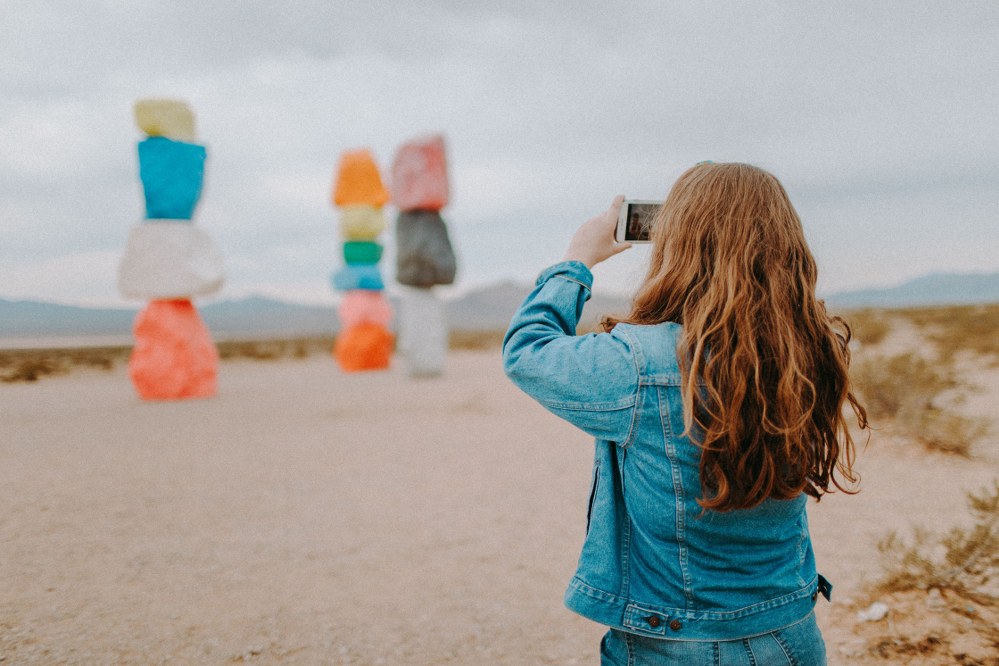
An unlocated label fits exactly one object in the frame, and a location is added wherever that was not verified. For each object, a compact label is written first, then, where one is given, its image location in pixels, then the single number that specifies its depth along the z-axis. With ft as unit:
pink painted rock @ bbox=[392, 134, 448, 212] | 38.63
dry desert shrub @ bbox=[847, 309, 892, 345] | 34.68
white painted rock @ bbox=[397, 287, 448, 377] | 39.75
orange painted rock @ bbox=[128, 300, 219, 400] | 30.07
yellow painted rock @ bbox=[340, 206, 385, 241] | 43.29
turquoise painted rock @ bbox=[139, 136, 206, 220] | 28.78
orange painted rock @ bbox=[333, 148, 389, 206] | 43.39
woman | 3.73
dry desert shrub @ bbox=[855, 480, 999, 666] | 8.04
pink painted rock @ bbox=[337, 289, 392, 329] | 43.39
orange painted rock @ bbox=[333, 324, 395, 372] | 44.80
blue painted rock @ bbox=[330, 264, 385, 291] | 43.06
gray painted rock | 38.45
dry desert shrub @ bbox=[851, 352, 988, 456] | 19.44
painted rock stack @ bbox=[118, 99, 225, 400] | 28.94
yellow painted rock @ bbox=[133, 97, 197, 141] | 28.53
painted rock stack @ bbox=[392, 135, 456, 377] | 38.60
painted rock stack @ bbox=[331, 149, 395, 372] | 43.32
